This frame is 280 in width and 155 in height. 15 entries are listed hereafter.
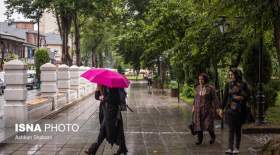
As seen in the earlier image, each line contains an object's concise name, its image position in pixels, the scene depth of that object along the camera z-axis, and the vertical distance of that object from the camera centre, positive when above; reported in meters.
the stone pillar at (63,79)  26.11 -0.88
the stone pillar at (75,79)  29.92 -1.04
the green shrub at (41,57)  43.07 +0.33
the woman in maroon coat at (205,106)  12.08 -1.02
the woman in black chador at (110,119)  10.09 -1.10
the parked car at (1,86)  41.62 -1.97
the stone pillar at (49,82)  20.84 -0.82
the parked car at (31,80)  53.03 -1.91
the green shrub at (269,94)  18.95 -1.20
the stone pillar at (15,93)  15.37 -0.93
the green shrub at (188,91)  32.91 -1.86
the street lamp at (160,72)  49.33 -1.05
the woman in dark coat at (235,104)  10.59 -0.85
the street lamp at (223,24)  16.55 +1.16
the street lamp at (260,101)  15.28 -1.14
